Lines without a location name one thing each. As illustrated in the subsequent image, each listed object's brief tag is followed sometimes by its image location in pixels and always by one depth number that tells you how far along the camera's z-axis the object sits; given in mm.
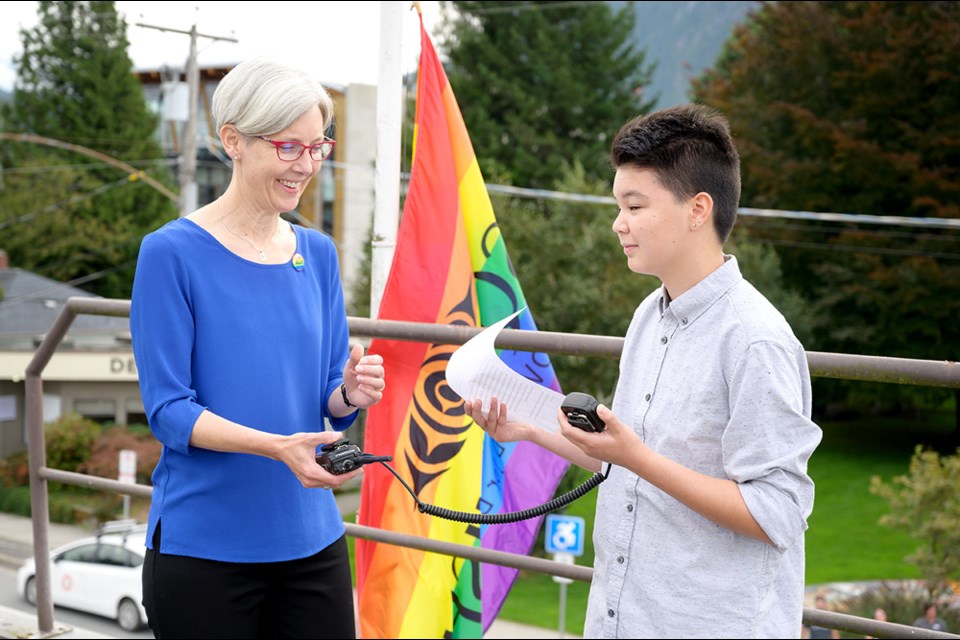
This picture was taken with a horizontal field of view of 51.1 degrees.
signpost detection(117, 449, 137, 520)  18405
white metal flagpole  4008
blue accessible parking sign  16438
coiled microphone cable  2006
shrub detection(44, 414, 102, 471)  22531
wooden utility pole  20641
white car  13141
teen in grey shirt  1456
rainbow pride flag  3285
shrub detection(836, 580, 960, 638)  14023
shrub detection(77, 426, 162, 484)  22266
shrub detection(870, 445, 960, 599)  14664
